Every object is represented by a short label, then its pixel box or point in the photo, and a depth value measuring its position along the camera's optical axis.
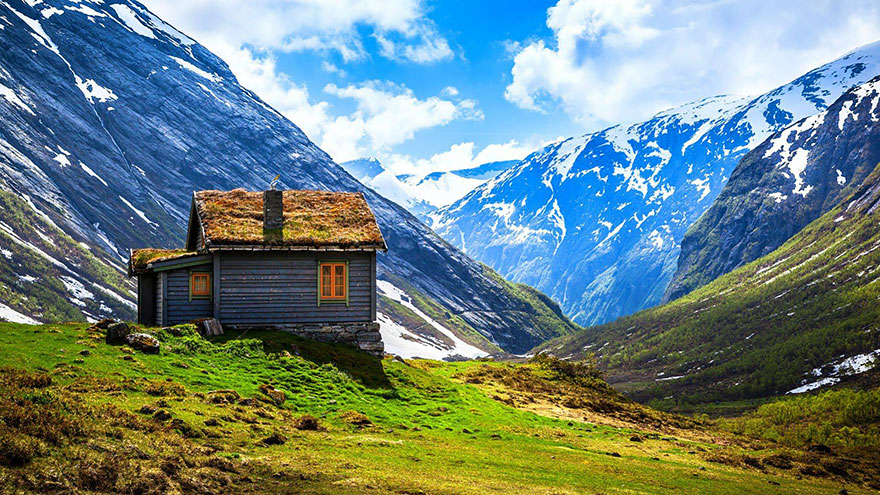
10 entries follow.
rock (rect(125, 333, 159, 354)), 26.01
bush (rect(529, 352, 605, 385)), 47.40
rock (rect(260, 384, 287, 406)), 24.53
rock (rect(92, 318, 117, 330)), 28.48
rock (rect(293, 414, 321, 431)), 21.55
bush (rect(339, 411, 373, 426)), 23.94
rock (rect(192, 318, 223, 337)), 32.69
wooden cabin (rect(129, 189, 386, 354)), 35.06
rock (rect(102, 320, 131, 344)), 26.16
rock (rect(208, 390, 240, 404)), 21.69
